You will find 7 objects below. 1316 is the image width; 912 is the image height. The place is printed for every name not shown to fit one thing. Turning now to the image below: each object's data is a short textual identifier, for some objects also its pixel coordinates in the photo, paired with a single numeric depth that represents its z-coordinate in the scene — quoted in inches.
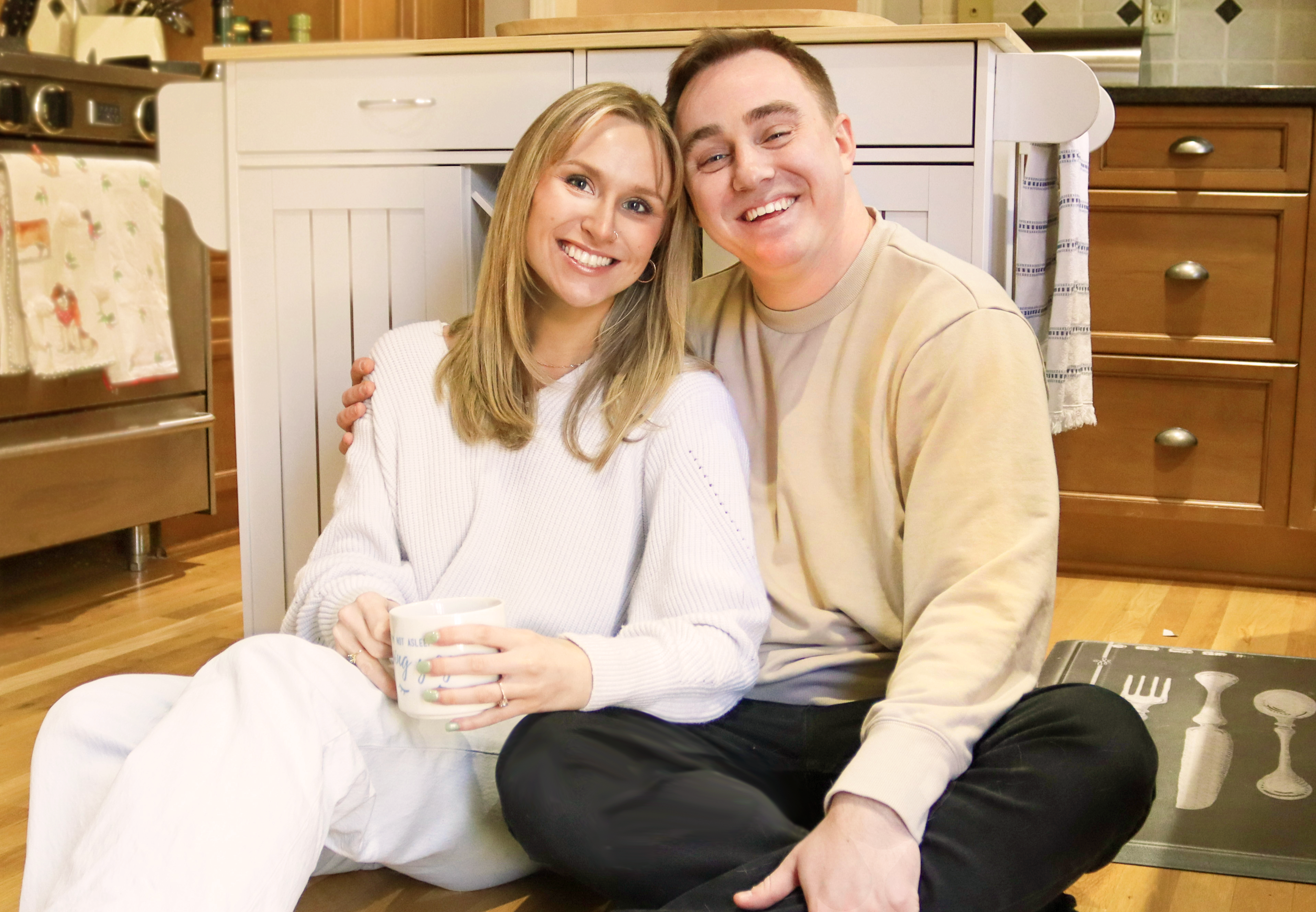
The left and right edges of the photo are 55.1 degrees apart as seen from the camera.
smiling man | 38.5
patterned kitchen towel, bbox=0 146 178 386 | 86.0
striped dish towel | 59.3
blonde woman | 39.6
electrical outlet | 112.5
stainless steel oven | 89.6
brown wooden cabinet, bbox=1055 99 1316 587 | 93.4
